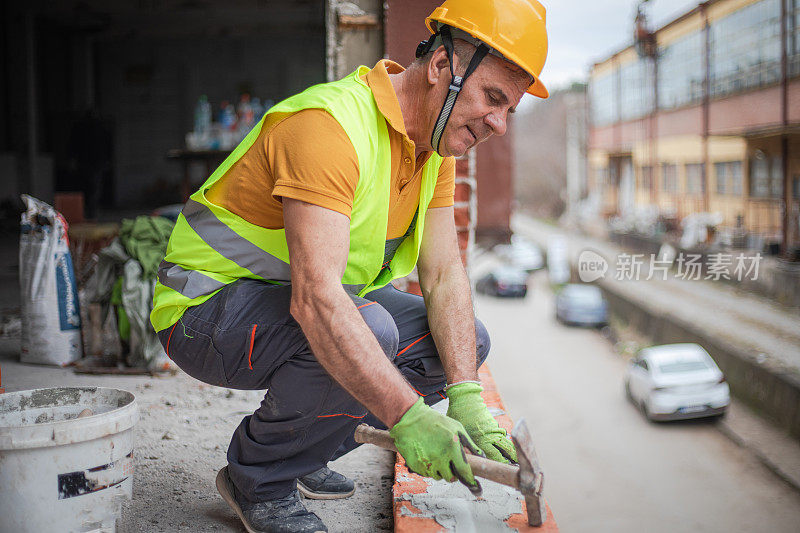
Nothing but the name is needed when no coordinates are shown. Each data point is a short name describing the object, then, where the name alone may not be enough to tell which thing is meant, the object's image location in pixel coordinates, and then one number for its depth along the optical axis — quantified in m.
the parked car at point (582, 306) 25.05
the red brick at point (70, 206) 6.13
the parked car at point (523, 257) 32.50
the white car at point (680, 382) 15.40
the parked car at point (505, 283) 29.84
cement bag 3.30
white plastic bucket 1.44
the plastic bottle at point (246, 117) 7.52
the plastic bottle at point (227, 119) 7.53
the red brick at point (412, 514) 1.71
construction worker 1.50
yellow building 17.27
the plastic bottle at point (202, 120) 7.58
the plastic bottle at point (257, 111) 7.95
